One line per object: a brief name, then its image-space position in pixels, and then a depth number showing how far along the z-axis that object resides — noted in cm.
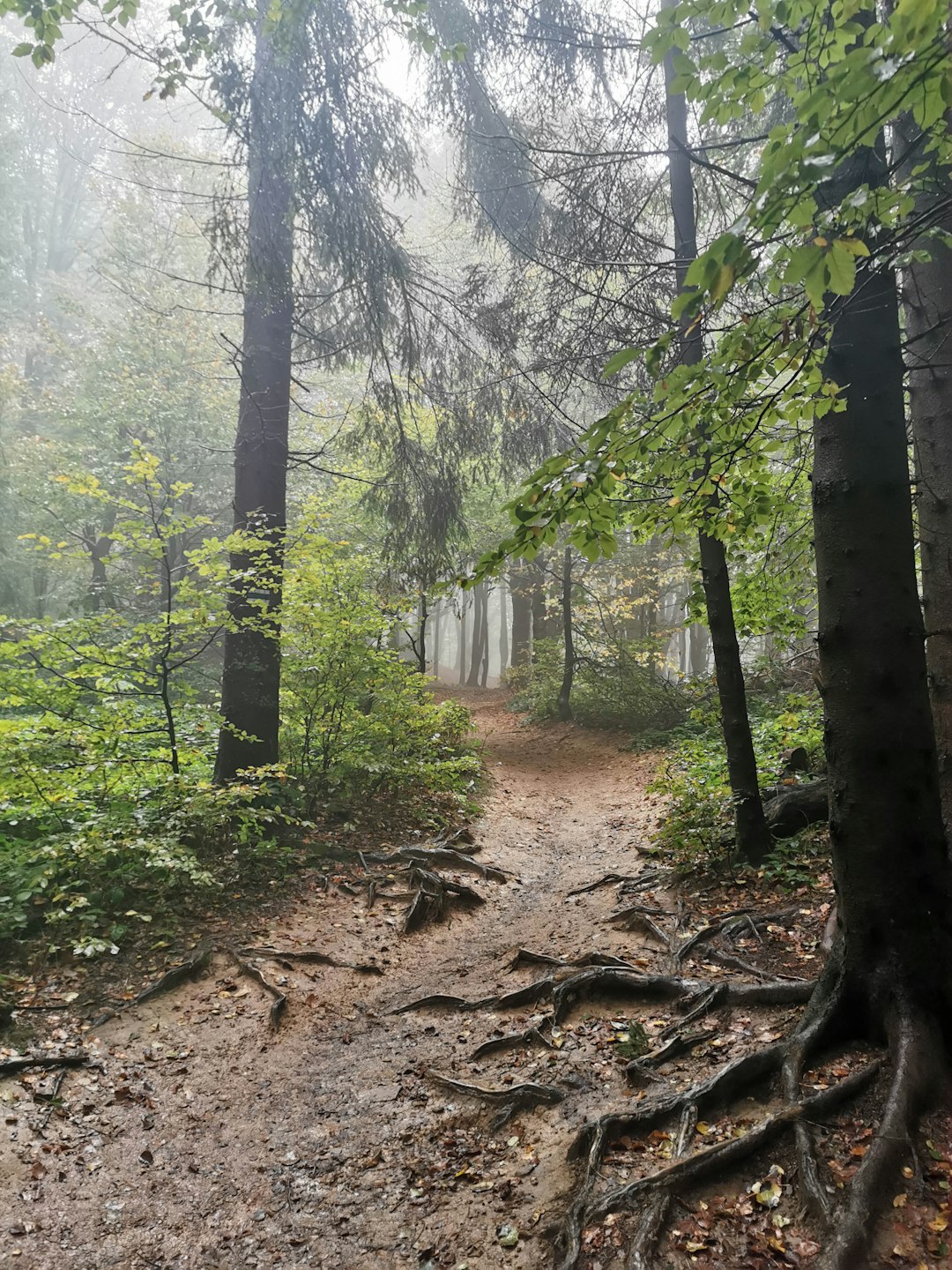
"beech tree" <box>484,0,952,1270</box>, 246
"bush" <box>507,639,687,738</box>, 1405
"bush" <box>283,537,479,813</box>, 756
